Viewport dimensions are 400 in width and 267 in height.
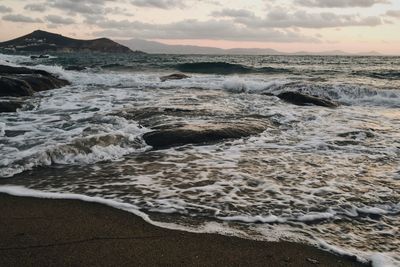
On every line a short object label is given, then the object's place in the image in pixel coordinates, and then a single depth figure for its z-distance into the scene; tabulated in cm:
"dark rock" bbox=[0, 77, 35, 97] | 1503
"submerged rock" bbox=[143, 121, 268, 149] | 841
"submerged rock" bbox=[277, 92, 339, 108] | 1505
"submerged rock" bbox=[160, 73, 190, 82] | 2544
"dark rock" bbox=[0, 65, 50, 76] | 2097
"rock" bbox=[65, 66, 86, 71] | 3475
